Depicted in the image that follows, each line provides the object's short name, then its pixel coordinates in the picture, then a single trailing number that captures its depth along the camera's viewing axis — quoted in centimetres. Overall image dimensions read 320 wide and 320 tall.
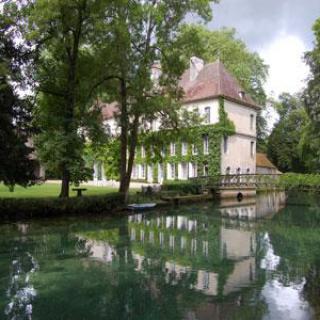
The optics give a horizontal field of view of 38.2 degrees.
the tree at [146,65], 2302
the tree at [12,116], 1870
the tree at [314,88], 2855
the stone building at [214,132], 3953
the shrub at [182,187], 3303
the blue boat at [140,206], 2570
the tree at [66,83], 2053
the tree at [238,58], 4706
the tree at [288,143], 5750
